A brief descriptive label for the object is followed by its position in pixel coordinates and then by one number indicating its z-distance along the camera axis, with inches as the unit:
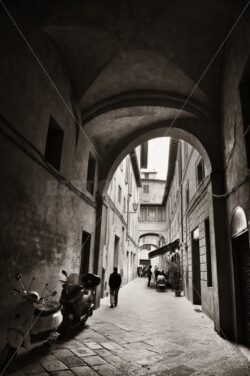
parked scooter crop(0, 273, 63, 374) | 153.6
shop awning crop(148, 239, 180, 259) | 684.8
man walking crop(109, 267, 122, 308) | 401.4
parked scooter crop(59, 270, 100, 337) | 226.5
